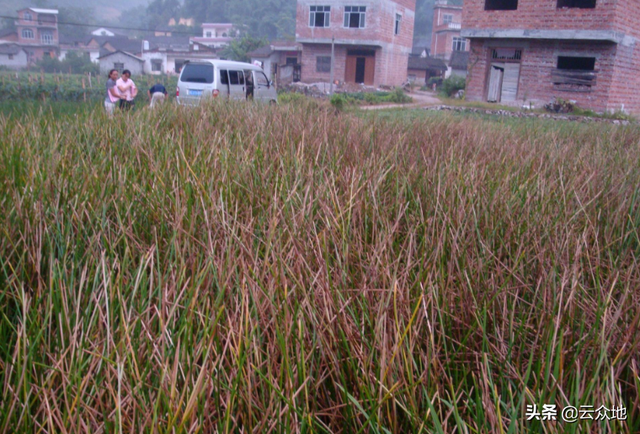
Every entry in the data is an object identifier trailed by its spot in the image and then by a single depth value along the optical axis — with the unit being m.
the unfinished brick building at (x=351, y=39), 31.81
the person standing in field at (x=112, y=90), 9.37
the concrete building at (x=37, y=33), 68.25
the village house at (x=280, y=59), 38.22
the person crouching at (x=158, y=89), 11.89
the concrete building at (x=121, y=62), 55.53
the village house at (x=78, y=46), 68.88
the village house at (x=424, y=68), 46.28
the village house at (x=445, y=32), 55.06
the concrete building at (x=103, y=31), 84.00
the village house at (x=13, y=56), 60.34
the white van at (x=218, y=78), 13.78
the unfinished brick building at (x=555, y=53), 17.53
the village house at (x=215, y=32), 81.31
